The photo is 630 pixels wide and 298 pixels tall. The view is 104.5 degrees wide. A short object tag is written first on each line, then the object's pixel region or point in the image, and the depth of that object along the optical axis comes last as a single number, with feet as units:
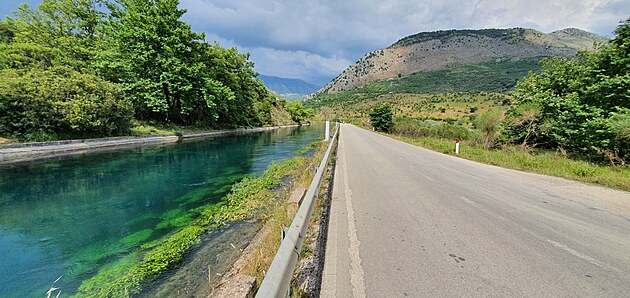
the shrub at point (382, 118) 140.26
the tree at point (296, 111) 290.97
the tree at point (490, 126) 55.02
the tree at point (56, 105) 43.96
